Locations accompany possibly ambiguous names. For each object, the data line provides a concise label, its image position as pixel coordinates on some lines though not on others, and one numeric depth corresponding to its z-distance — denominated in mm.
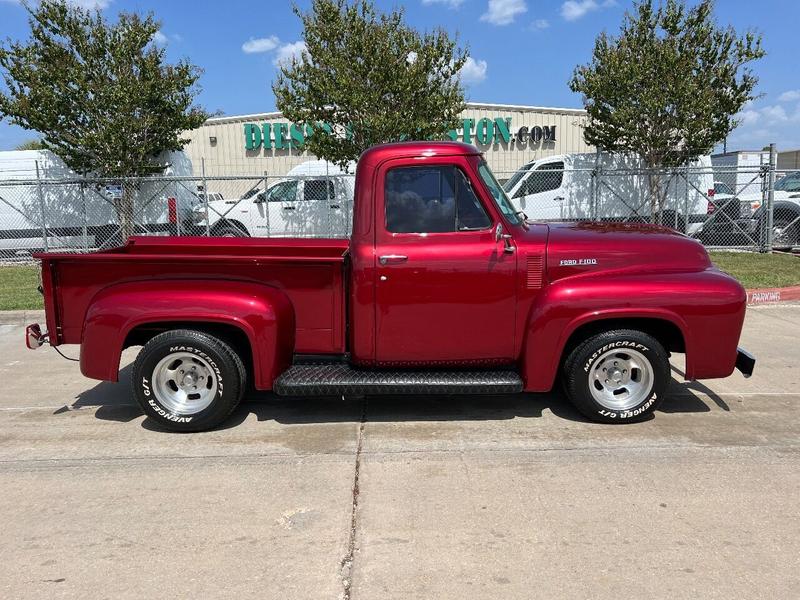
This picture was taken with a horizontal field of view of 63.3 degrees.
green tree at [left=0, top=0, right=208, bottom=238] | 13258
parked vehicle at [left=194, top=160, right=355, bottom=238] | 14641
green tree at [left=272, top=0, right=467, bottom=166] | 12781
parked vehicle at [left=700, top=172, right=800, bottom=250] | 15195
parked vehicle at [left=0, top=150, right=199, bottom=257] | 15039
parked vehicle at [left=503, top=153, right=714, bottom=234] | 14852
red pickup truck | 4566
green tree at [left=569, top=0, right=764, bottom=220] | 13664
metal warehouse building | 30266
